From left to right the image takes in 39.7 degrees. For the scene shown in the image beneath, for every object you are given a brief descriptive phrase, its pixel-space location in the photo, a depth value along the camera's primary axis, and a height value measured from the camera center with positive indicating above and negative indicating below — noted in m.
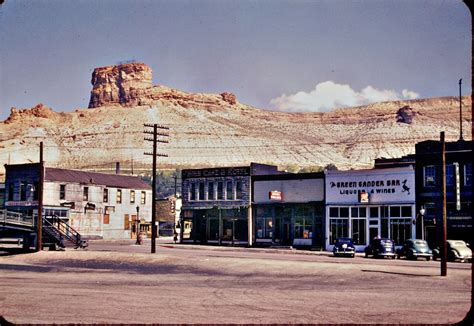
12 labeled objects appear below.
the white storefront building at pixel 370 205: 56.59 +1.29
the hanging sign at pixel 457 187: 51.28 +2.55
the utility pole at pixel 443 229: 31.92 -0.46
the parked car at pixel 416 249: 47.50 -2.19
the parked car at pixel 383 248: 49.53 -2.17
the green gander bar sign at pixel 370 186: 56.84 +2.95
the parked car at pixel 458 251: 46.06 -2.20
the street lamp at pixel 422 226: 54.81 -0.55
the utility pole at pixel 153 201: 50.22 +1.33
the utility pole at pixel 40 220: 52.59 -0.24
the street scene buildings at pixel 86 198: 76.69 +2.37
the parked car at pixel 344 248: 50.92 -2.25
